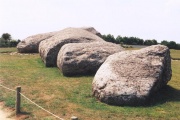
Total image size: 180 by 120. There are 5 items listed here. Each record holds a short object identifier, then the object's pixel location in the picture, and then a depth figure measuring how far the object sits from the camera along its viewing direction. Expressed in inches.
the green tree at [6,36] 2621.3
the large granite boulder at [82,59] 880.3
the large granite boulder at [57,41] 1032.8
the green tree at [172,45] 2325.8
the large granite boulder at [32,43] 1357.0
